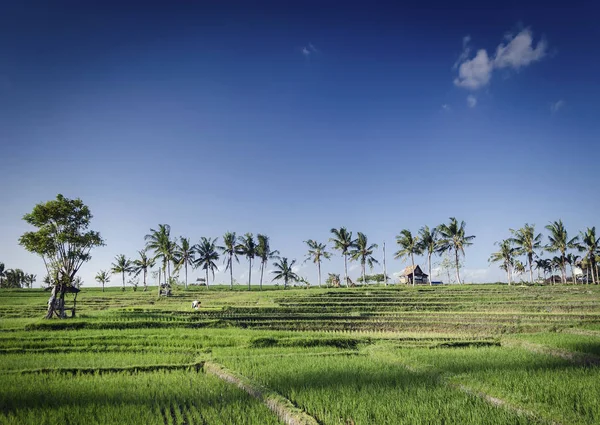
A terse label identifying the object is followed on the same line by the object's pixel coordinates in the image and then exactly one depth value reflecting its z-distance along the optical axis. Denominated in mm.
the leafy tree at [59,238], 20859
